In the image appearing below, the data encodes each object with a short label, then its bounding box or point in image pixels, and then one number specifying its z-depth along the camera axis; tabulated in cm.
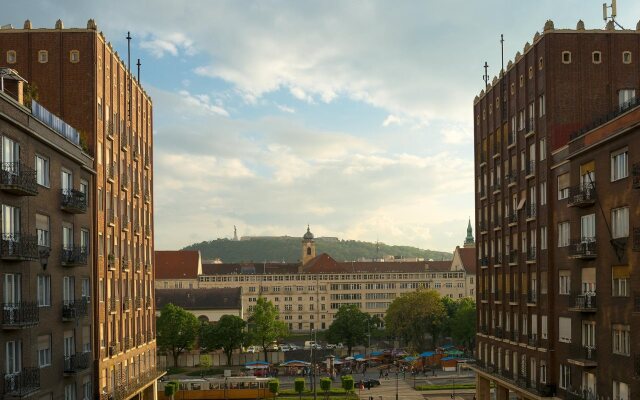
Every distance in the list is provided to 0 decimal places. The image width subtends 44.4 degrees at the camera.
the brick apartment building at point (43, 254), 3378
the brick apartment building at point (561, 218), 4147
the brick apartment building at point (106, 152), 4988
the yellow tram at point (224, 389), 8781
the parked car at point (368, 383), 9642
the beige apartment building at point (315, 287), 18850
